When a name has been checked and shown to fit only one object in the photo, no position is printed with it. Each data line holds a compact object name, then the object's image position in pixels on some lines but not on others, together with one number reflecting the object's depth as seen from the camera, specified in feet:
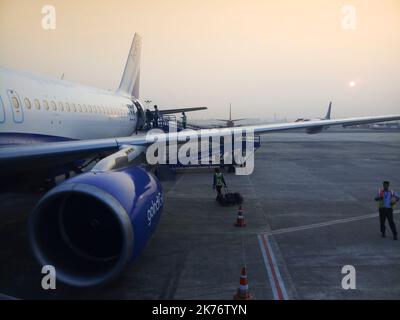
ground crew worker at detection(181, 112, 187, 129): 84.03
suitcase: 43.76
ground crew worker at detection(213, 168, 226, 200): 45.96
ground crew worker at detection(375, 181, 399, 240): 31.42
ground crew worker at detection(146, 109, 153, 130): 68.90
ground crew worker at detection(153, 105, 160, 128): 72.90
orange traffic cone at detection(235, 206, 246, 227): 34.83
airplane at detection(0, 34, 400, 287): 19.71
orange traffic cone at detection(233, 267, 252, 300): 20.48
